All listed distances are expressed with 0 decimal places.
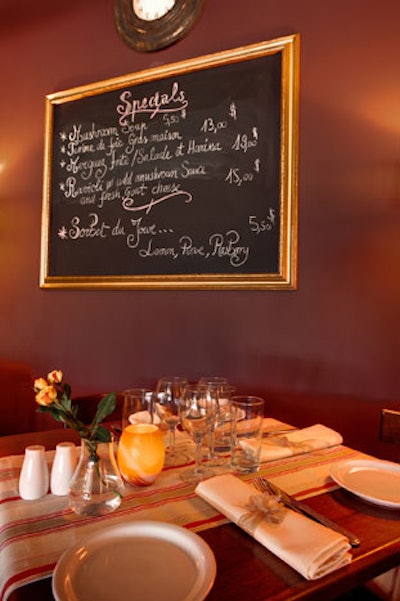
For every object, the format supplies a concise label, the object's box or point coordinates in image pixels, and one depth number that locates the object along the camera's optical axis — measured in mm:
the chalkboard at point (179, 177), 2025
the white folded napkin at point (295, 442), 1152
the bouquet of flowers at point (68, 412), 844
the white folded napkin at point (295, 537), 672
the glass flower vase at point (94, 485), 848
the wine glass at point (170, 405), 1143
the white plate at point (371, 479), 923
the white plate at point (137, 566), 613
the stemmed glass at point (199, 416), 1063
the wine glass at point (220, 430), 1099
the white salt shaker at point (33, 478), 891
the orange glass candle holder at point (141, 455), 944
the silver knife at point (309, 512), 766
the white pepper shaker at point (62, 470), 915
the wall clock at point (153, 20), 2271
